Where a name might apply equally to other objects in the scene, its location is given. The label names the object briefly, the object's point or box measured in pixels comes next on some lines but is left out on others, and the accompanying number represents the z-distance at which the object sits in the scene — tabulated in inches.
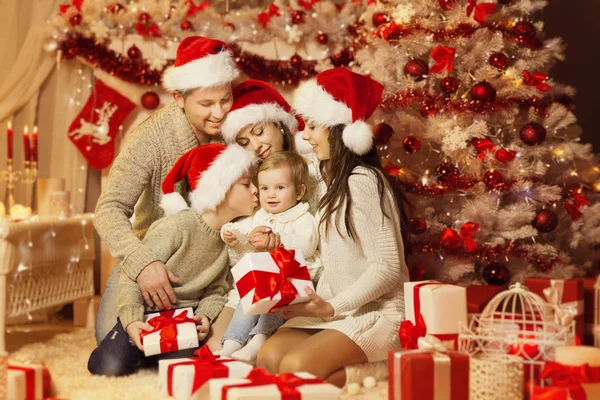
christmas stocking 193.8
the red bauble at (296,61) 189.9
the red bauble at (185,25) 187.9
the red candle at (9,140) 160.4
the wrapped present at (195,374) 99.6
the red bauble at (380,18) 164.7
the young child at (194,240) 120.6
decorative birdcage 91.1
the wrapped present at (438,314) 103.7
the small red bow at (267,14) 190.2
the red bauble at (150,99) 193.3
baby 118.3
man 124.6
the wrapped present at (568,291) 105.5
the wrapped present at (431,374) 93.4
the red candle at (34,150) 165.0
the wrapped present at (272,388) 87.6
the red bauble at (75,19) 186.9
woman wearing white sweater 110.2
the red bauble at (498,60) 155.0
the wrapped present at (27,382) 96.5
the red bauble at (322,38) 190.1
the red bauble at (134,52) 189.0
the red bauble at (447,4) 157.0
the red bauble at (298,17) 189.9
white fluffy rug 108.0
